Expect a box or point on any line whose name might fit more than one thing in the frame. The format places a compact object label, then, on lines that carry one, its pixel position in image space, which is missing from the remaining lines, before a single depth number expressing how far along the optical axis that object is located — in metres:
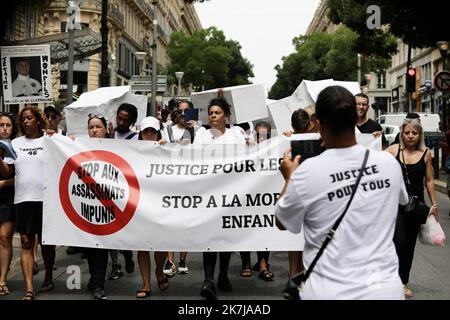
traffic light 22.53
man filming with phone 2.79
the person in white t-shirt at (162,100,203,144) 8.90
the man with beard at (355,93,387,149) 7.02
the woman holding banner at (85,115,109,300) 6.31
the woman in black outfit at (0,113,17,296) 6.40
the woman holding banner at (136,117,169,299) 6.46
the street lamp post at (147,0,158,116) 26.88
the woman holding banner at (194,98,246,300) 6.75
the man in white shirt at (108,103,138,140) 7.37
